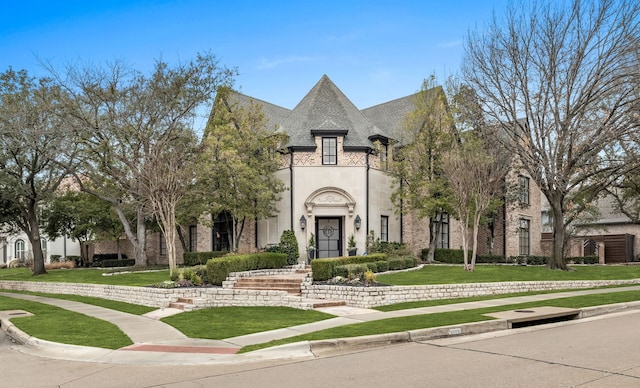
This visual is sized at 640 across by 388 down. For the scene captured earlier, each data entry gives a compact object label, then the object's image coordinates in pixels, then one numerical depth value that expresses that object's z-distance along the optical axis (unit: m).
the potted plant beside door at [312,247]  28.48
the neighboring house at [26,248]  48.62
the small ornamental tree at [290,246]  28.14
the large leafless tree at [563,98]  22.67
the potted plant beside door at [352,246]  28.69
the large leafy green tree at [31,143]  27.56
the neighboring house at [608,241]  37.66
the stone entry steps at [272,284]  19.44
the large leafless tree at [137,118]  28.16
